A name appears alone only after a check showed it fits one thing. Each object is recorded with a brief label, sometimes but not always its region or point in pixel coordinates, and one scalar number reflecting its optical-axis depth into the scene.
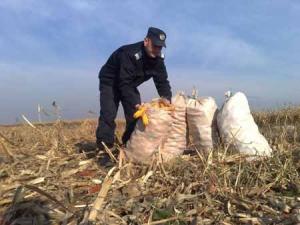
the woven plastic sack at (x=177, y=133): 2.84
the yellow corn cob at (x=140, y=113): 2.80
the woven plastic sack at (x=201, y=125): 2.83
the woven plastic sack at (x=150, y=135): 2.78
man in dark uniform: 3.20
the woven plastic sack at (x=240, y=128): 2.75
